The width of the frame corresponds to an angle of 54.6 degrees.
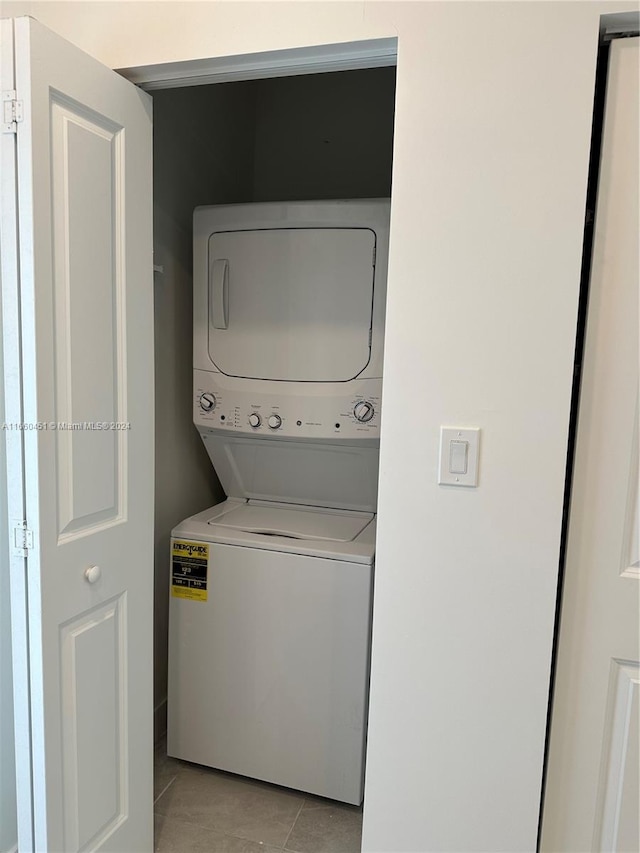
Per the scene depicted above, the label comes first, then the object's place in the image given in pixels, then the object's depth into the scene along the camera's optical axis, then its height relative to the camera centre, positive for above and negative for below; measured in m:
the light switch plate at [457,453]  1.24 -0.20
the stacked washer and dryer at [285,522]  1.89 -0.58
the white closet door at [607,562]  1.18 -0.40
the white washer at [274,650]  1.86 -0.94
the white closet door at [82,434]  1.18 -0.20
